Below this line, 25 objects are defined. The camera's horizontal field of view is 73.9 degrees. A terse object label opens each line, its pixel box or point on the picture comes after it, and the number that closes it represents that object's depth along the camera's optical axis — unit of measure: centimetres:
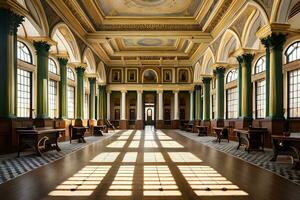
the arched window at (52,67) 1284
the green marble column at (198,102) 1813
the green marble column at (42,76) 879
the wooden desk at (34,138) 635
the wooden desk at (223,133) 1025
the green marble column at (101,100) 1918
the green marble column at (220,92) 1266
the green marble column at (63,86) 1123
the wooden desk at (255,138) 751
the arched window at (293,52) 1065
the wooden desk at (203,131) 1402
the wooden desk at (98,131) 1384
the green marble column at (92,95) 1589
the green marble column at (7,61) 661
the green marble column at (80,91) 1278
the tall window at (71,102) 1511
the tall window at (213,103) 1774
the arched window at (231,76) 1536
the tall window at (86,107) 1762
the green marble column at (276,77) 763
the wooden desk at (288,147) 505
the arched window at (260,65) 1281
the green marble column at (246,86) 999
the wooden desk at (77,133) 983
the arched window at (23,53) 1042
